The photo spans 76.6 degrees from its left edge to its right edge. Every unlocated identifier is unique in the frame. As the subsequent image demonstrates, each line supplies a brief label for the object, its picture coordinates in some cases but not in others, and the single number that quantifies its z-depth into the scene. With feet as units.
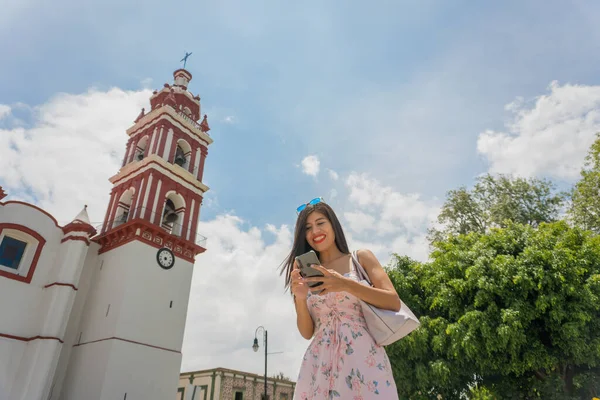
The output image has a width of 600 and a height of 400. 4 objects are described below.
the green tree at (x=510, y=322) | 37.19
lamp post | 70.13
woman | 8.30
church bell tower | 54.34
